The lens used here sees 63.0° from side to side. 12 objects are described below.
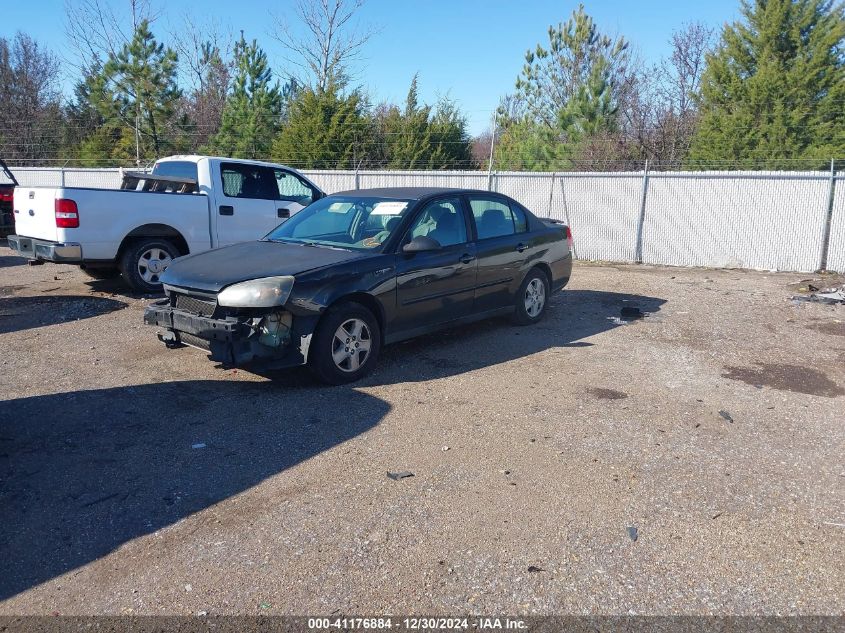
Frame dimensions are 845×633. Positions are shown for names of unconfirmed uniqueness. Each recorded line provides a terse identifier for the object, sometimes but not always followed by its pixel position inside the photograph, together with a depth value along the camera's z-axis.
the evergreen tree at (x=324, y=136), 21.70
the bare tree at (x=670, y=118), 22.67
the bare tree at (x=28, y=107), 27.58
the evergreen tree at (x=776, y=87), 21.88
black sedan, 5.44
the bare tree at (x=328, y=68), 32.50
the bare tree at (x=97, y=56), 29.95
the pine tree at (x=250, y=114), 26.33
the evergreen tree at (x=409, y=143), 23.53
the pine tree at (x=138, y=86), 29.09
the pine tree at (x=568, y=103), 23.81
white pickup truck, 8.66
